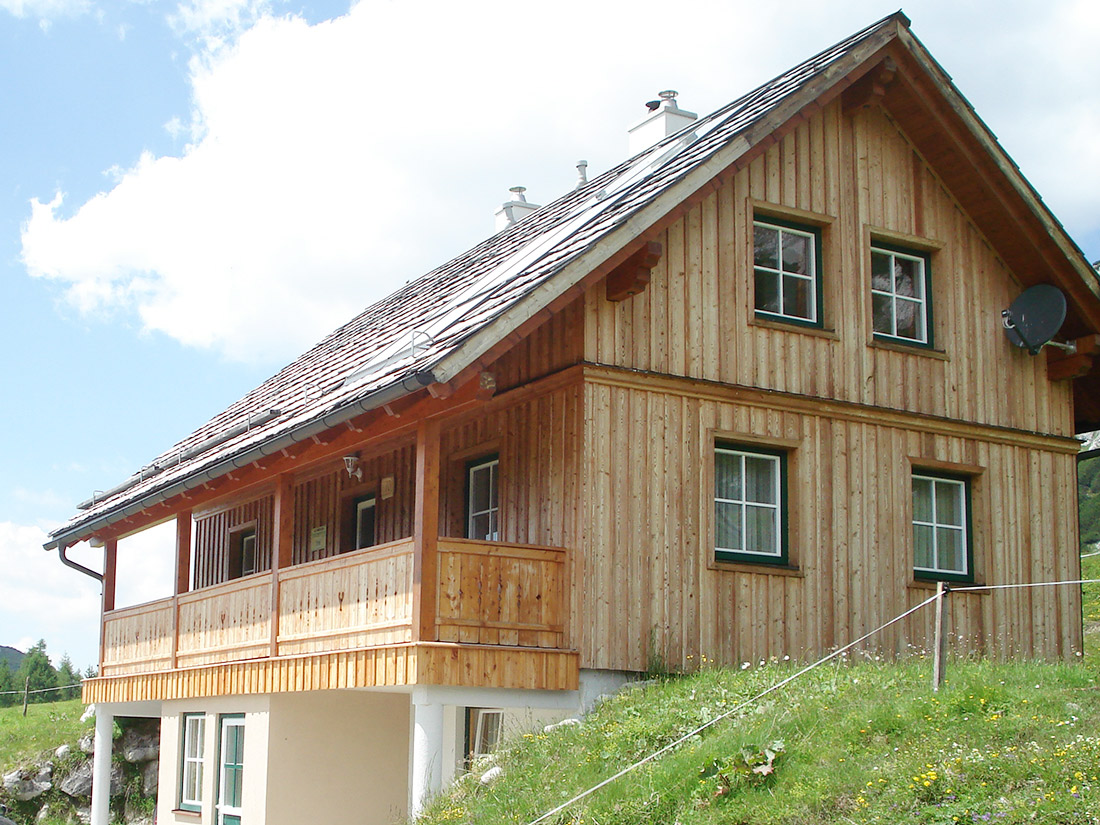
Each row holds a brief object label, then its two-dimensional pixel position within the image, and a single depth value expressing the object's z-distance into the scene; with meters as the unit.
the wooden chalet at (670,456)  14.30
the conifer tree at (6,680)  40.47
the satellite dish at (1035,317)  17.80
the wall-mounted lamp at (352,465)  16.42
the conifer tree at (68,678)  39.78
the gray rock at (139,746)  29.48
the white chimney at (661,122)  20.88
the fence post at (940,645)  11.66
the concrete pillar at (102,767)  21.83
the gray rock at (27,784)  29.03
